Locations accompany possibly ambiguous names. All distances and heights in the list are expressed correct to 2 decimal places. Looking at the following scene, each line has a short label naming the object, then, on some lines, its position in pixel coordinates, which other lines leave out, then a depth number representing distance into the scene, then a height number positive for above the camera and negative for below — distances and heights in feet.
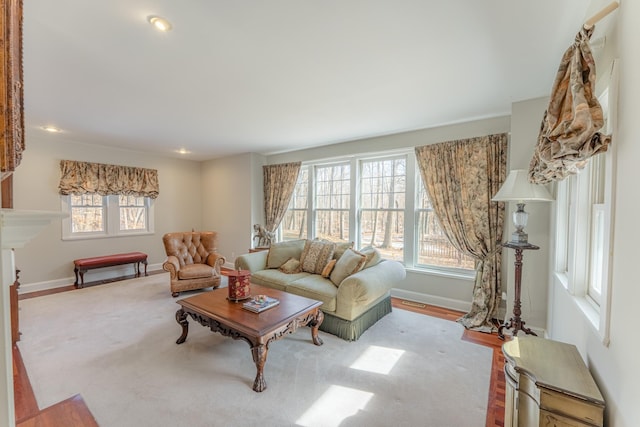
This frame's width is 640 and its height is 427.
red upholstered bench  15.03 -3.38
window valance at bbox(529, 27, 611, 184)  3.84 +1.57
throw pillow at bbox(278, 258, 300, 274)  12.28 -2.76
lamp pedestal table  8.34 -2.62
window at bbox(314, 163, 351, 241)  15.81 +0.50
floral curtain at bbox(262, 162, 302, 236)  17.48 +1.31
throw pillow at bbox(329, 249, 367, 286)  10.34 -2.26
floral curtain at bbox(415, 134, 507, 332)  10.62 +0.32
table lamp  7.84 +0.58
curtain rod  3.83 +2.96
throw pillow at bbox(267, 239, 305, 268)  13.12 -2.23
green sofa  9.10 -2.89
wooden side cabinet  3.53 -2.46
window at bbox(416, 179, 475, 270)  12.23 -1.60
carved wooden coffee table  6.72 -3.15
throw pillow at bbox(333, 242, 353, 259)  12.01 -1.82
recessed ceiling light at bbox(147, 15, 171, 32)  5.44 +3.87
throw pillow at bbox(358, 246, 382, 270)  10.86 -1.98
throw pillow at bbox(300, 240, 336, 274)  12.00 -2.19
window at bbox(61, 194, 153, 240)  15.92 -0.70
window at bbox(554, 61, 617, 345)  3.94 -0.40
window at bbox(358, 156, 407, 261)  13.83 +0.27
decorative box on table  8.79 -2.63
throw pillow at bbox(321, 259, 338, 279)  11.35 -2.59
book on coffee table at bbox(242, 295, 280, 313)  7.93 -3.00
